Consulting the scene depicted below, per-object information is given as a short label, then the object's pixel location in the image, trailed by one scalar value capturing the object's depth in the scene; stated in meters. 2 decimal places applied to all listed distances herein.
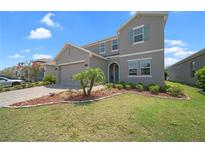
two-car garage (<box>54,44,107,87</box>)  12.70
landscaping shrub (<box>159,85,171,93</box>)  8.55
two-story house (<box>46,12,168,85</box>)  9.94
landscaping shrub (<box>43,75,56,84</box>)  15.79
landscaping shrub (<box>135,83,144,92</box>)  8.91
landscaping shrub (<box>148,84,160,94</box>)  8.21
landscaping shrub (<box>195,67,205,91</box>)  8.73
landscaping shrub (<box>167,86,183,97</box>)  7.77
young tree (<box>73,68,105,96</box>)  6.85
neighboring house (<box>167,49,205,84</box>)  12.53
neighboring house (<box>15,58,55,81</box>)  23.22
